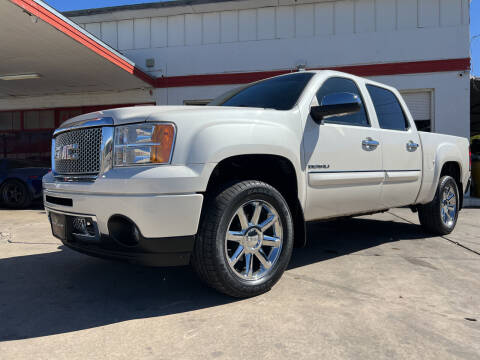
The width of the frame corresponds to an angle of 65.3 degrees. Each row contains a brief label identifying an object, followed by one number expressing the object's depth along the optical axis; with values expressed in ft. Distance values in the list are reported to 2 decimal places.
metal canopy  23.34
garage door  35.27
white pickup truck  7.66
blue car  27.66
